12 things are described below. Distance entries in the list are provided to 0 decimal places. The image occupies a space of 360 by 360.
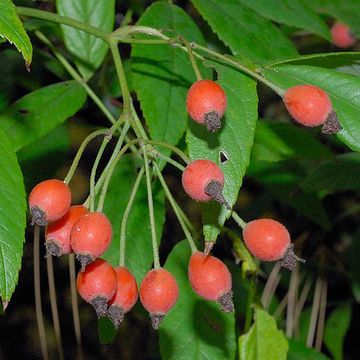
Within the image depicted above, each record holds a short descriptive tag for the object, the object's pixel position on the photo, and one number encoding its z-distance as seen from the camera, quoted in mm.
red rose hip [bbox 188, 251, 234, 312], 409
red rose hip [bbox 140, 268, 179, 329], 411
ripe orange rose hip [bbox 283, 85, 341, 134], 409
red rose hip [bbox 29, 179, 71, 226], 397
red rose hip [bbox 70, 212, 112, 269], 396
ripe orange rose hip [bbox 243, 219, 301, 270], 405
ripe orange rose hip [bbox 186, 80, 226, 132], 402
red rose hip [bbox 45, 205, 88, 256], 404
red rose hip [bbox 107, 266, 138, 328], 409
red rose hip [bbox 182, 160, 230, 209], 398
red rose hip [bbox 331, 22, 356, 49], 669
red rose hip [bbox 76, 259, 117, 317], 402
